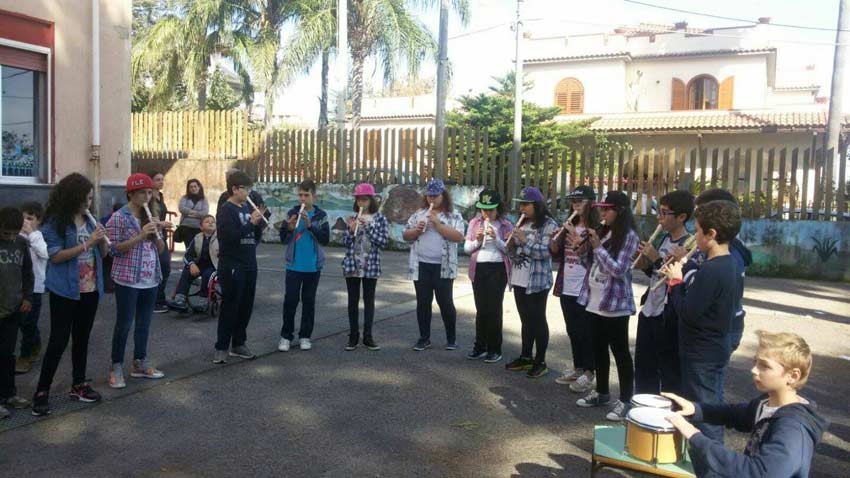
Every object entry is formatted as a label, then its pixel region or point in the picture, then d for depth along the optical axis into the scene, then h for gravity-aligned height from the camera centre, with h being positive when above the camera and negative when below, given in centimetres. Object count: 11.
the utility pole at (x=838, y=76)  1656 +277
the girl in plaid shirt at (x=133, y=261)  597 -63
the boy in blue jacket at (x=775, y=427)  269 -85
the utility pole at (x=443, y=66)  1872 +320
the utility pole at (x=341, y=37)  1950 +390
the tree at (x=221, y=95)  3054 +399
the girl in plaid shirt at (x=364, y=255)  751 -67
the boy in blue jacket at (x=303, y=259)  738 -71
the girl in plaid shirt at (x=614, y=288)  541 -68
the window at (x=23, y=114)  1030 +92
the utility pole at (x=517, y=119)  1595 +205
